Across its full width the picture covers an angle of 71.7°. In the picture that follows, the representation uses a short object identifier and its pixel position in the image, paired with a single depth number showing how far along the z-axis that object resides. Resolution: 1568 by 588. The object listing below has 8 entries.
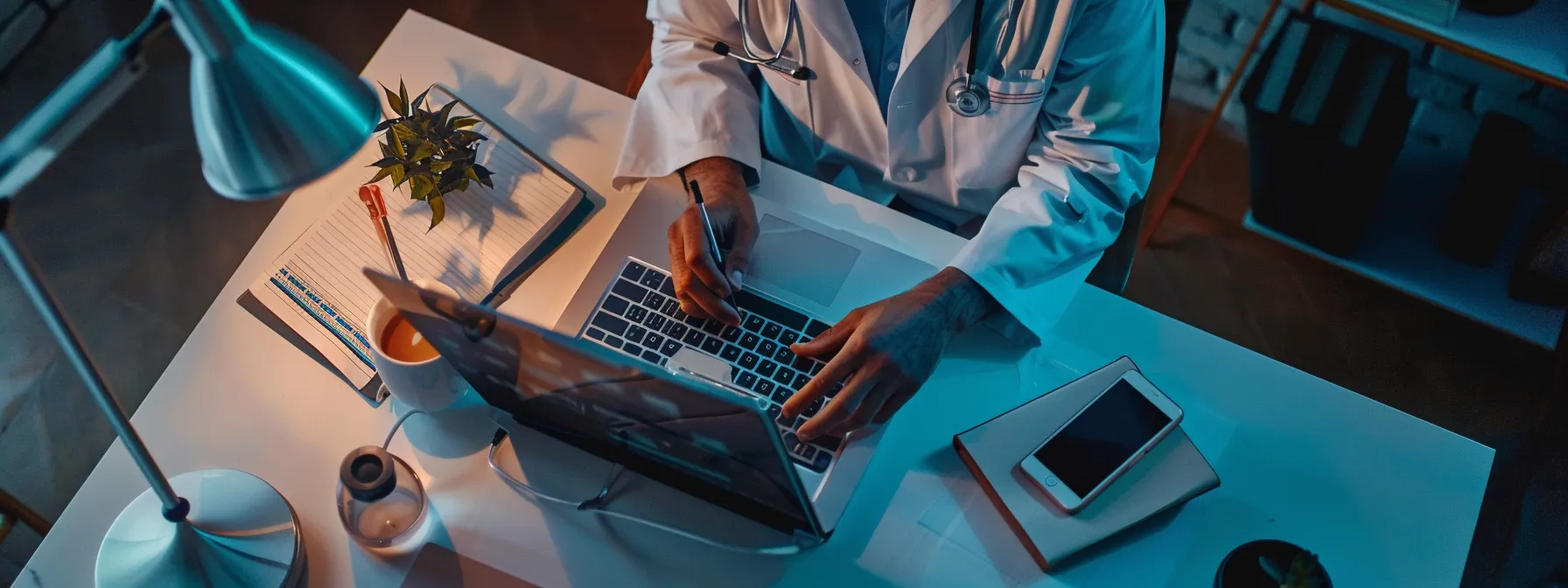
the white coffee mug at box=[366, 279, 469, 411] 1.12
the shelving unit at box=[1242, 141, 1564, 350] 1.88
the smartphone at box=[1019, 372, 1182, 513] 1.13
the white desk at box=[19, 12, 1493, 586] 1.13
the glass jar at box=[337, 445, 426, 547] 1.07
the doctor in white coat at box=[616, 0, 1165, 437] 1.21
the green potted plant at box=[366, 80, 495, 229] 1.31
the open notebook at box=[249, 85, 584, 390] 1.27
